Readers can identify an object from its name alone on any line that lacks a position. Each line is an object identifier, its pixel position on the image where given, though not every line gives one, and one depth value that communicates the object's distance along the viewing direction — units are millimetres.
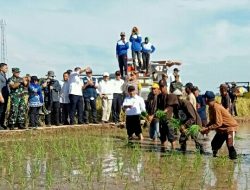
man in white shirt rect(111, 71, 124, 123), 17406
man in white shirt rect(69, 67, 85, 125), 16172
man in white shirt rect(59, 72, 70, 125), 16297
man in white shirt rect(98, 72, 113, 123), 17266
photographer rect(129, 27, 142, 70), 19422
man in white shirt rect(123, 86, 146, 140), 13992
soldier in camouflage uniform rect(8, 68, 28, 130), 14500
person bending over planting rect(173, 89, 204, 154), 11648
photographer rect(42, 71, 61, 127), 15821
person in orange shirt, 10703
